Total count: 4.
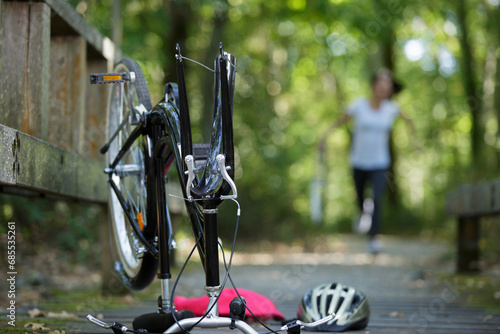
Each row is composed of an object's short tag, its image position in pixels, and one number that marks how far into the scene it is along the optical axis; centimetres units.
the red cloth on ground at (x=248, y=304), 351
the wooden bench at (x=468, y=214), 585
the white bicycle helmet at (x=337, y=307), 331
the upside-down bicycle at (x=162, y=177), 237
